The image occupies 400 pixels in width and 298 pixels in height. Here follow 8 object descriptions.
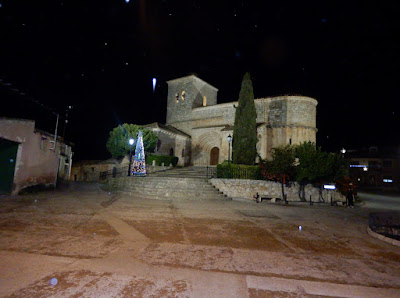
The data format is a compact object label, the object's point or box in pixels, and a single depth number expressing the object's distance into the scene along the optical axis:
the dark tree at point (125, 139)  24.50
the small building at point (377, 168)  38.38
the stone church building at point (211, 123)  24.78
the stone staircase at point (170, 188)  13.96
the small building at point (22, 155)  10.81
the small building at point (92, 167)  25.80
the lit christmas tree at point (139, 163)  18.83
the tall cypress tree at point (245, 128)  19.27
